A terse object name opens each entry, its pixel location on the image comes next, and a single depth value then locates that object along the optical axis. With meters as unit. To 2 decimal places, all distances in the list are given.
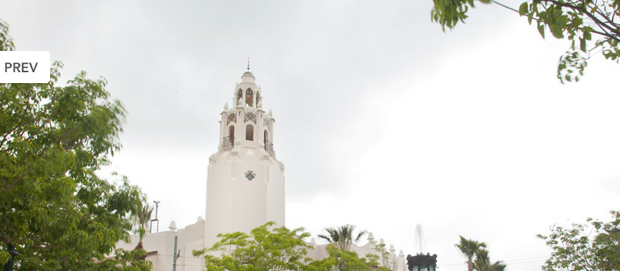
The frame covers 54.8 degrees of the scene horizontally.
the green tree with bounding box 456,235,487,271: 45.57
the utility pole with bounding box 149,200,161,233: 40.84
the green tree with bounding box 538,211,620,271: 28.36
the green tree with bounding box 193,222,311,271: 28.16
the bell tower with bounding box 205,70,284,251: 40.59
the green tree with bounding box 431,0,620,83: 5.79
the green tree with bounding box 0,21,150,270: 10.98
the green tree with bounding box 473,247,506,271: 45.22
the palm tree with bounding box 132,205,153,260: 35.54
